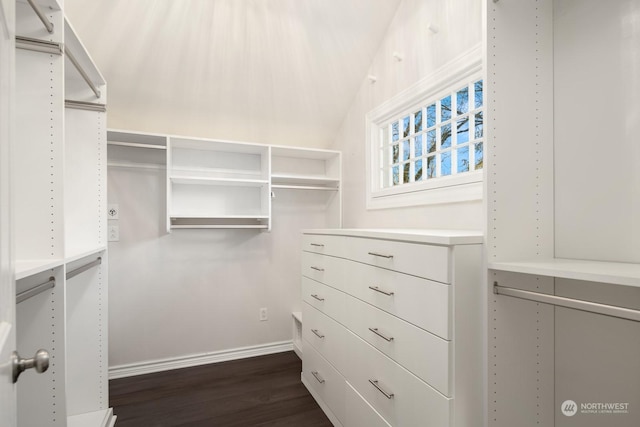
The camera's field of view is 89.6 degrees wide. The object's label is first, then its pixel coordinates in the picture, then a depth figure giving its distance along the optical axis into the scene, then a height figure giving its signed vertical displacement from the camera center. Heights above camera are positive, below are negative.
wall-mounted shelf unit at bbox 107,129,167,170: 2.48 +0.51
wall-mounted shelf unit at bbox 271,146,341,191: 3.00 +0.43
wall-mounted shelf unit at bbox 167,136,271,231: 2.76 +0.24
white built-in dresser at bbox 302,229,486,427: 1.14 -0.50
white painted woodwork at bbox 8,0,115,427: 1.17 +0.00
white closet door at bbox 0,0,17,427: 0.54 +0.00
